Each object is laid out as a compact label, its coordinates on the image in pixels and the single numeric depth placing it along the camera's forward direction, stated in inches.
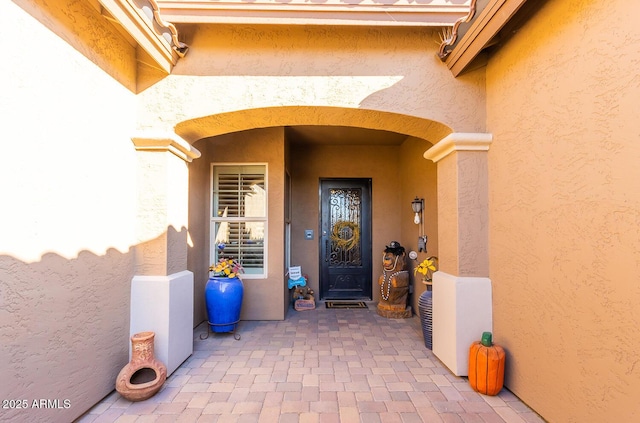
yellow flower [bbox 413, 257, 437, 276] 151.2
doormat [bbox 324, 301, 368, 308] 217.5
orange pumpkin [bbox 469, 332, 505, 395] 100.7
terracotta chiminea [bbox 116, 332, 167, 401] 97.5
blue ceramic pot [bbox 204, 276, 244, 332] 152.1
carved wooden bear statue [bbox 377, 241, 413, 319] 191.2
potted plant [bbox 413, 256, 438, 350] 141.8
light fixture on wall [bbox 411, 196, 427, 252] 179.3
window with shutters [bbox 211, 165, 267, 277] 189.0
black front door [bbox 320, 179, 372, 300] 236.7
